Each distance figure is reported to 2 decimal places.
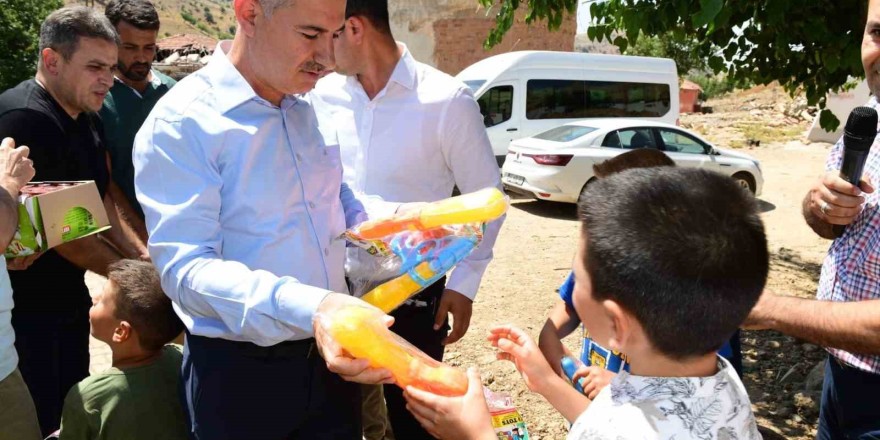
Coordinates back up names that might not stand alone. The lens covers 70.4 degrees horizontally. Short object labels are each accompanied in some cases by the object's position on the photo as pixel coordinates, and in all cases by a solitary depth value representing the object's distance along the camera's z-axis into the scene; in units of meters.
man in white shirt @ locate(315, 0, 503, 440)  2.61
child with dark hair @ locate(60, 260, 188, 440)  2.20
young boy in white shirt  1.22
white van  12.05
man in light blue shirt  1.57
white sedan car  10.09
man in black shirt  2.61
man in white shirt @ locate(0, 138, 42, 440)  2.00
